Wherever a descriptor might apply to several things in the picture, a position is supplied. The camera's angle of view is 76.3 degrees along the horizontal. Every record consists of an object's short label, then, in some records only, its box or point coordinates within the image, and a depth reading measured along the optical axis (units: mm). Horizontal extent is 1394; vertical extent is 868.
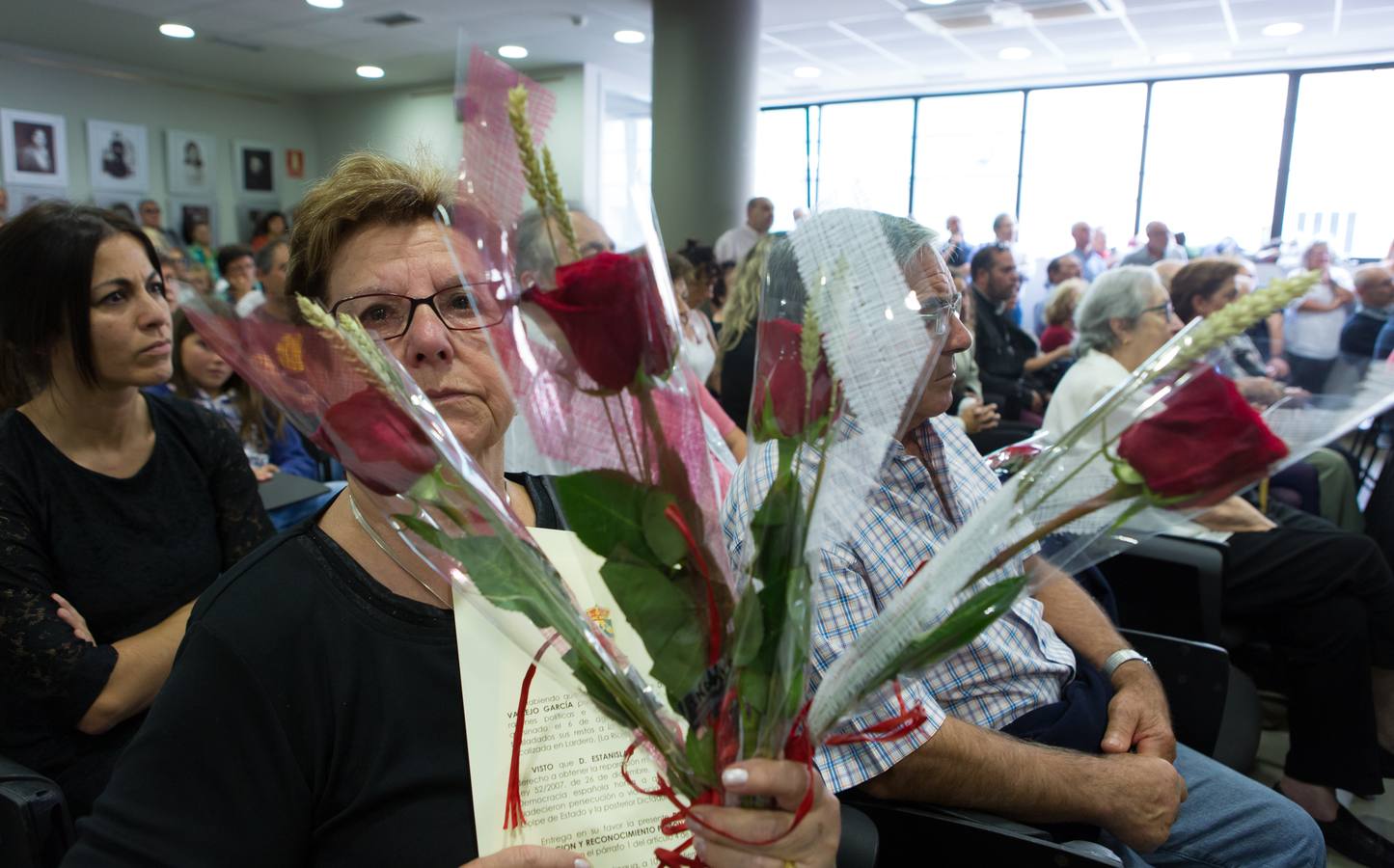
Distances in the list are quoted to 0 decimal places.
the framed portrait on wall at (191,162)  10469
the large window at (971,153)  10430
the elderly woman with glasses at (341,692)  788
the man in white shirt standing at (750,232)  6523
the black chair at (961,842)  1104
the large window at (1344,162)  8391
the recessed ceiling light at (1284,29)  7480
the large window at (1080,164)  9961
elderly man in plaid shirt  1167
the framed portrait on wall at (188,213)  10617
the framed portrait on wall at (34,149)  9047
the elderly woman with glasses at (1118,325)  2709
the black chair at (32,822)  1199
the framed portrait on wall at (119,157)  9750
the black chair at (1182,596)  2038
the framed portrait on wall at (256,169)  11172
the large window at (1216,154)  9375
